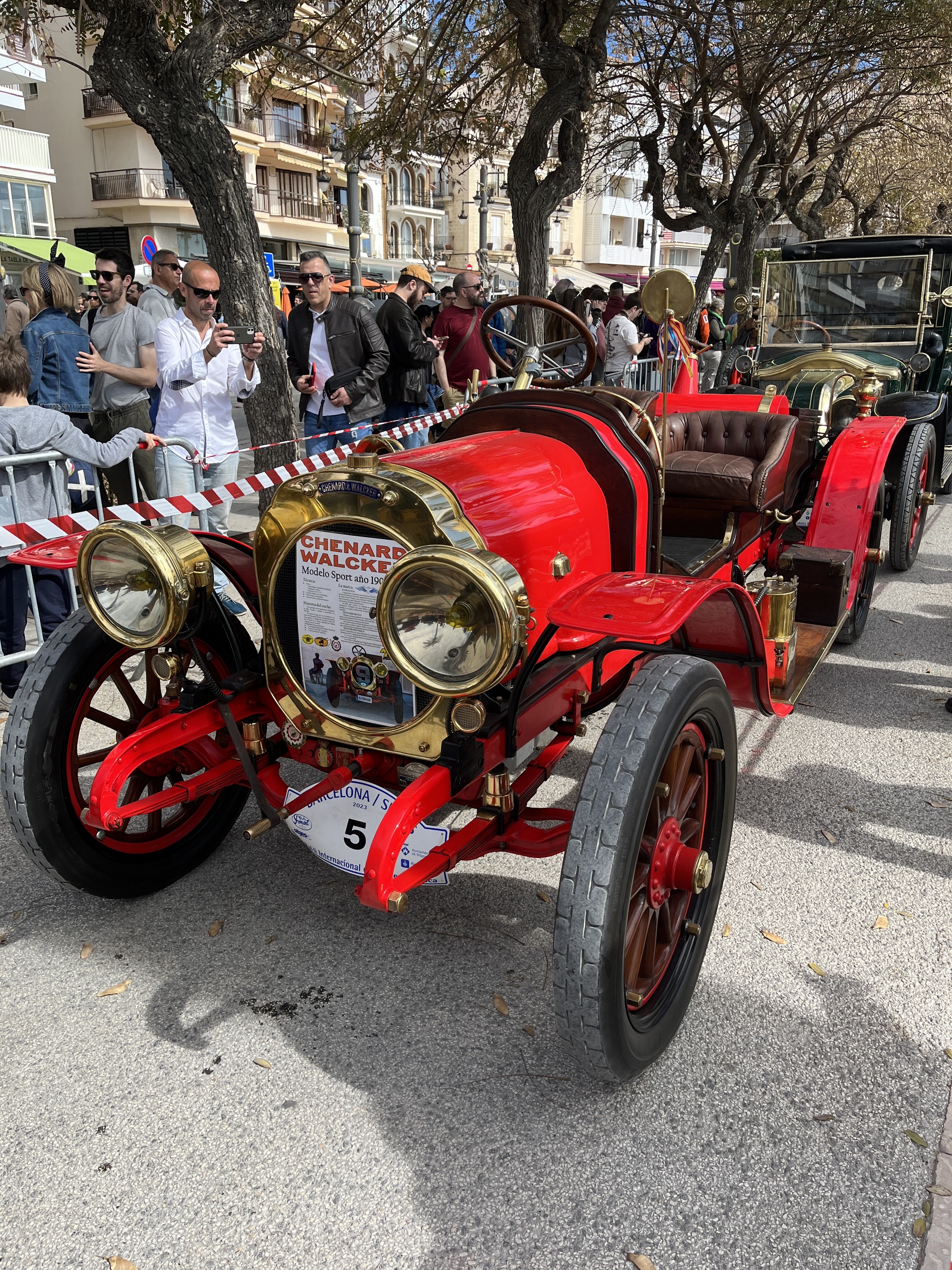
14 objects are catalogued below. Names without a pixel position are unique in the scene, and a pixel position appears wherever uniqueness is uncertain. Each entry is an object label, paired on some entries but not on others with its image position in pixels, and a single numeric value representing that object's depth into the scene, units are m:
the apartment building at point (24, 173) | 25.66
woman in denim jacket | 5.18
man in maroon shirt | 7.92
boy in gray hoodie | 3.99
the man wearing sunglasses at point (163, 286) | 6.18
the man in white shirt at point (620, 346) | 9.95
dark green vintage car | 6.93
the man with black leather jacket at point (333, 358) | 6.17
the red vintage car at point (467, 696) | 2.00
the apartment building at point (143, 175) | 30.41
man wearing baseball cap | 6.95
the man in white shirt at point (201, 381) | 4.98
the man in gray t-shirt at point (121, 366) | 5.44
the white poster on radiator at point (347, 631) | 2.34
